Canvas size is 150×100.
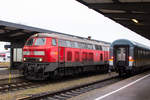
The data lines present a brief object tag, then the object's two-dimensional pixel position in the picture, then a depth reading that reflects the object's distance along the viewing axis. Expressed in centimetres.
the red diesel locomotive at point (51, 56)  1489
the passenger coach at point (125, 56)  1847
